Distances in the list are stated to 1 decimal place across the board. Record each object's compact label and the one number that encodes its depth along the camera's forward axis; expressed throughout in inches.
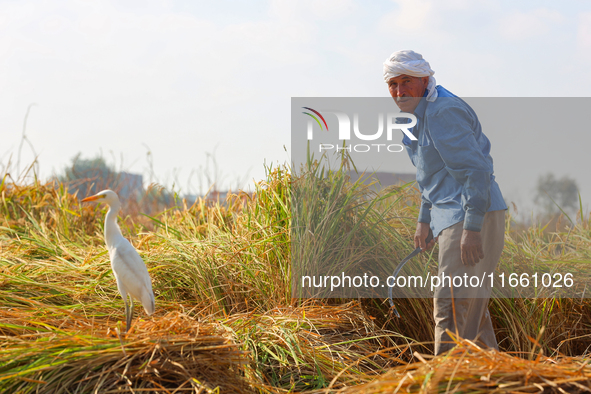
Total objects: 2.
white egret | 408.4
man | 421.7
